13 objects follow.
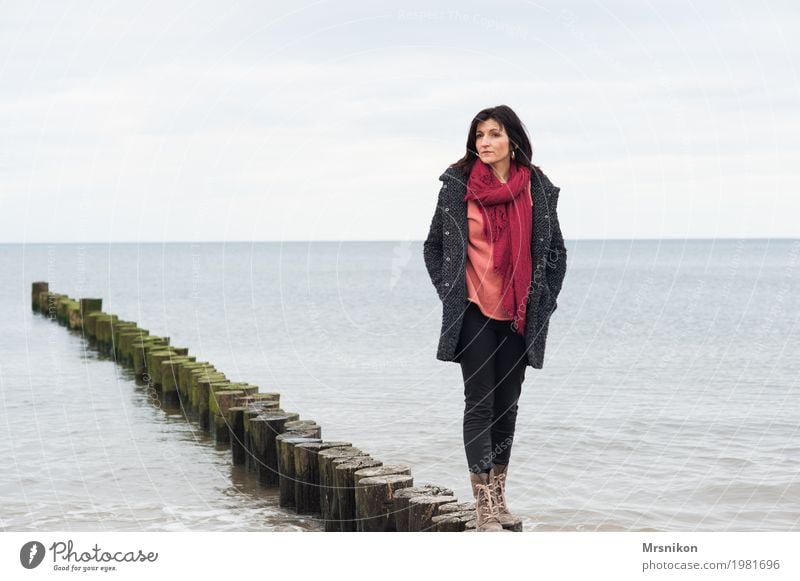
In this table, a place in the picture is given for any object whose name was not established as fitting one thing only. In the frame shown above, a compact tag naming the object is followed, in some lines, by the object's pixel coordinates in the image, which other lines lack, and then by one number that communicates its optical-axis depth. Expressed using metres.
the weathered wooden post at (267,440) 9.90
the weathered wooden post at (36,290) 38.01
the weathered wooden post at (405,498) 7.01
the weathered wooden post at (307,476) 8.66
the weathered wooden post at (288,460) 8.98
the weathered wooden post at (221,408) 11.38
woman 6.06
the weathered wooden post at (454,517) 6.41
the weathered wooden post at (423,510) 6.72
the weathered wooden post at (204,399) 12.59
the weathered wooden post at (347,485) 7.89
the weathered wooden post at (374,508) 7.32
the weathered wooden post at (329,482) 8.22
